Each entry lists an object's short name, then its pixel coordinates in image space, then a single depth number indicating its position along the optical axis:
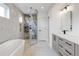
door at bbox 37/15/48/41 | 4.15
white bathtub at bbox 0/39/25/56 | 1.80
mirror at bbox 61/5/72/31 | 2.22
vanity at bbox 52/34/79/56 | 1.16
